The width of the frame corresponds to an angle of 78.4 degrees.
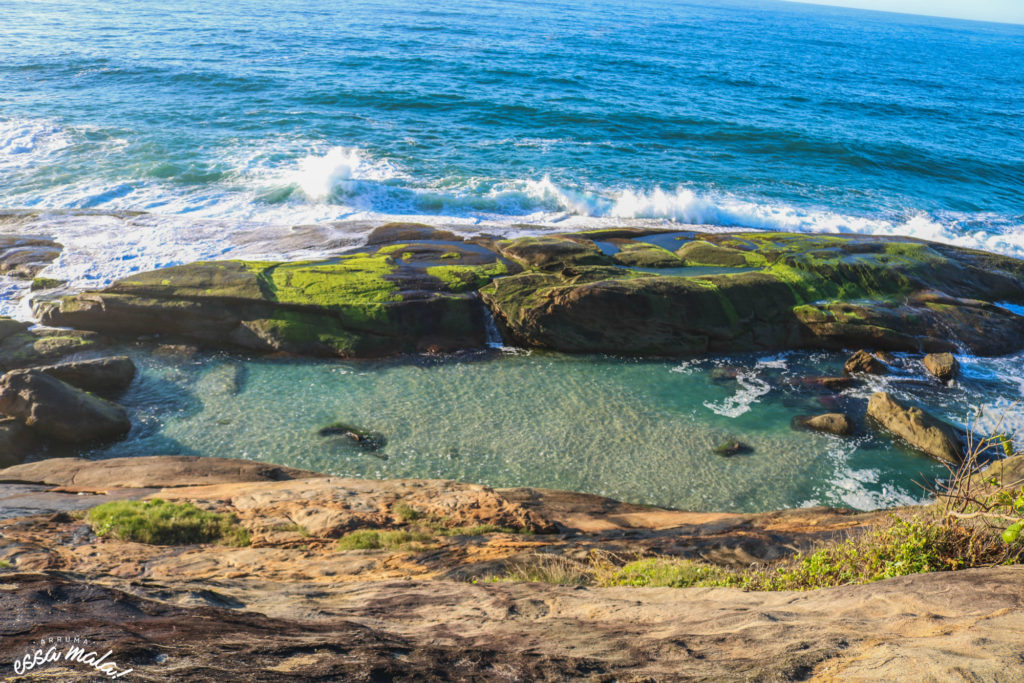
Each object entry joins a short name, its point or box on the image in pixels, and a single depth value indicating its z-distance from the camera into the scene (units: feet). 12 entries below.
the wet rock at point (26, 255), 61.68
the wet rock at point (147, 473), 33.94
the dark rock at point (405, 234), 69.98
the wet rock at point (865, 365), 53.36
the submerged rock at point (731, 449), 42.29
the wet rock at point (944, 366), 52.60
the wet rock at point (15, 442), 39.32
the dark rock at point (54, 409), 40.83
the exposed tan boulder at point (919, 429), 42.55
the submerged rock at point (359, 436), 41.83
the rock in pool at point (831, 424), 44.73
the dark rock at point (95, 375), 46.06
